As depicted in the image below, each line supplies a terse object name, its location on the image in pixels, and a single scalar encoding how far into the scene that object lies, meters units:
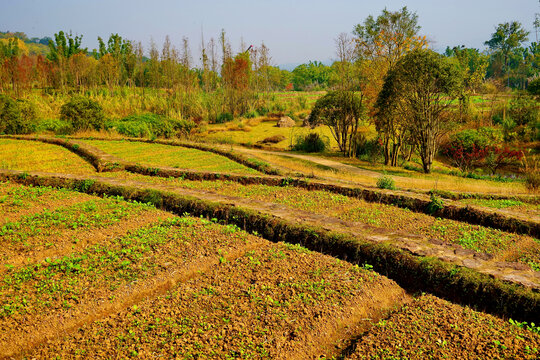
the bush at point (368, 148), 22.06
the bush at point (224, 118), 35.65
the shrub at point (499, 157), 20.48
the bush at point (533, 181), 11.46
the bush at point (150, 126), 23.16
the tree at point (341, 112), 22.78
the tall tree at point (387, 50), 19.39
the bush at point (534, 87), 29.11
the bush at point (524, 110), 27.05
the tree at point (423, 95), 15.86
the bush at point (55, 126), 21.95
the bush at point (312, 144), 25.23
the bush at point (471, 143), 20.88
